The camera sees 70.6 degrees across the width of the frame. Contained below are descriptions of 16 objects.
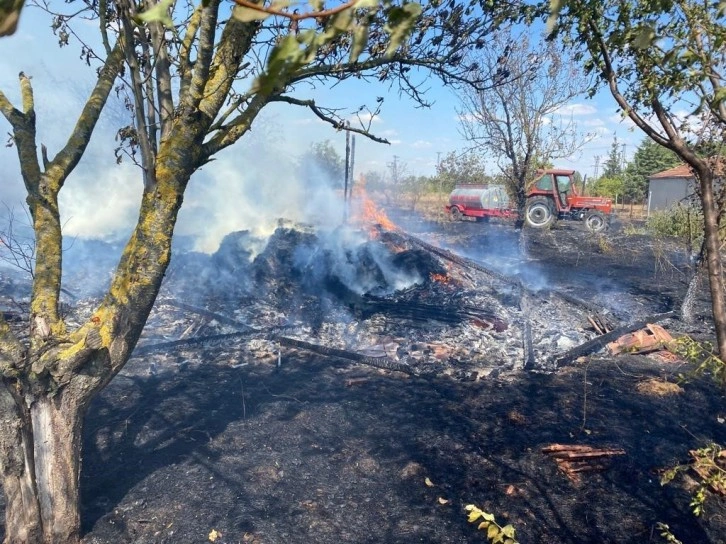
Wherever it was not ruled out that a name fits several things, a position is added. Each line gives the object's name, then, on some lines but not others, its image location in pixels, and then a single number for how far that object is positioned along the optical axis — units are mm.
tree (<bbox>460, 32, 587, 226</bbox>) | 13242
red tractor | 20859
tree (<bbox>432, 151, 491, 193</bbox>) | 29208
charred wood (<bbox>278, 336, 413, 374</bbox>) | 6906
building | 30094
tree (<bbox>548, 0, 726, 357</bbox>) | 1925
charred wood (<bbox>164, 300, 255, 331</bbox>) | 8477
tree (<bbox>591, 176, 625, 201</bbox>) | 36594
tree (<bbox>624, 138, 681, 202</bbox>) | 34906
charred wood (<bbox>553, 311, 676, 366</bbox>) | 7272
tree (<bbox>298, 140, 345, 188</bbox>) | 24672
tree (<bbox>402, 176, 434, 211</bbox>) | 31094
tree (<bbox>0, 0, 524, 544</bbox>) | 2842
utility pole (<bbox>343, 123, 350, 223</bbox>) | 15305
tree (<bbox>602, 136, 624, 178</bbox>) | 44125
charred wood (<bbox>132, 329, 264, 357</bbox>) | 7120
